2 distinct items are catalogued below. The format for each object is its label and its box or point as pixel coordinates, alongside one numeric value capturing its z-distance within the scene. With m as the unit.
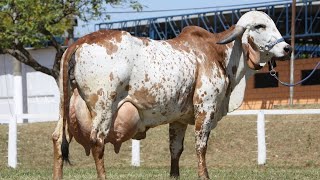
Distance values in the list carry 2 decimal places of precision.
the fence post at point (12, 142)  22.61
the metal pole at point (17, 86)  38.53
